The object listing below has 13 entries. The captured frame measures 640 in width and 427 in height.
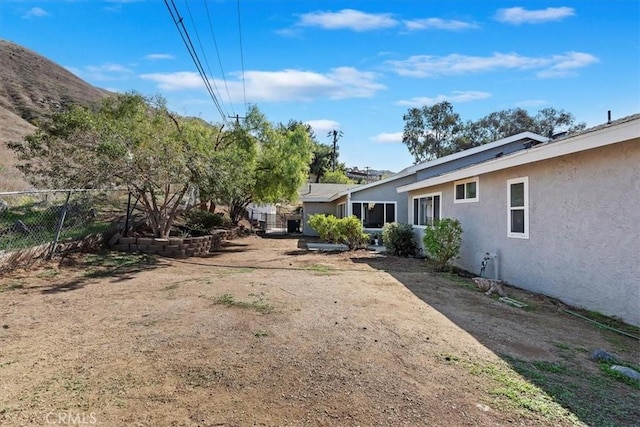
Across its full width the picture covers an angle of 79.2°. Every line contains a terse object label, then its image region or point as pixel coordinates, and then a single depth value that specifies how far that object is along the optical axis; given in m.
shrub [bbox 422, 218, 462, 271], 9.78
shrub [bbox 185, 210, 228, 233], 15.25
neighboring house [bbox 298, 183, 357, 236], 23.38
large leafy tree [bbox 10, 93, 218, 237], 9.67
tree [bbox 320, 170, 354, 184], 43.02
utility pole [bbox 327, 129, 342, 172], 50.22
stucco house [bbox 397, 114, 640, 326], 5.41
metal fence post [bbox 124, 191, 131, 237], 11.33
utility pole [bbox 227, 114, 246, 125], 18.35
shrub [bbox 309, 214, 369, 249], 14.16
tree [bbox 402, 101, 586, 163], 36.81
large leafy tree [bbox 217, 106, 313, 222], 18.06
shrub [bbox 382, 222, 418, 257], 13.43
